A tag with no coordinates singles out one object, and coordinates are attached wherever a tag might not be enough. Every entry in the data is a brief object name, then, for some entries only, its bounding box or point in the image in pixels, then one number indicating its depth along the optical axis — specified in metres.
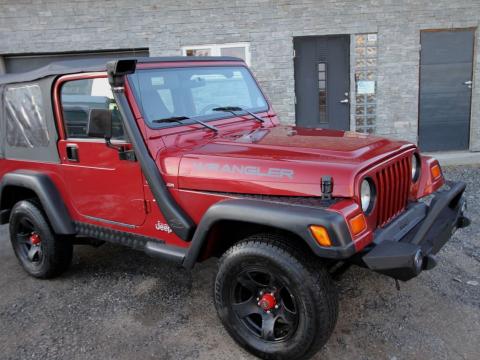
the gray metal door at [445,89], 7.86
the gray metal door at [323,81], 7.85
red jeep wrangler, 2.41
